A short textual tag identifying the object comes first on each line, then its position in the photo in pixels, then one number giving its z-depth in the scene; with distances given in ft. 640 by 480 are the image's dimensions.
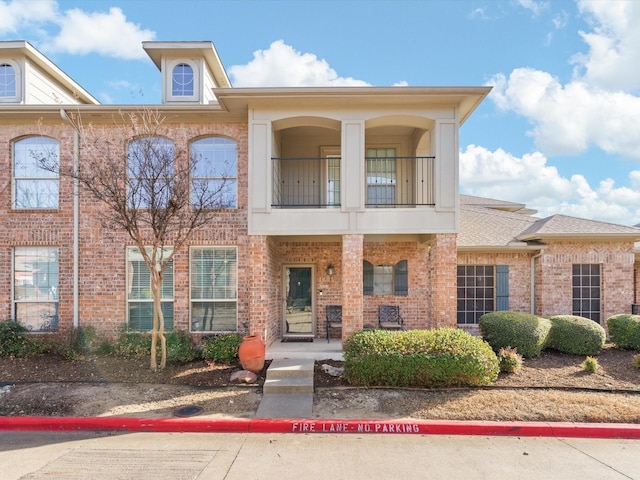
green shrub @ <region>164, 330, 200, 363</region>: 27.99
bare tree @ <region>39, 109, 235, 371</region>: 25.59
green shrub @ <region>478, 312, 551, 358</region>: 28.12
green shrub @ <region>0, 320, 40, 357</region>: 29.07
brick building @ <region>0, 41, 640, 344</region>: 28.73
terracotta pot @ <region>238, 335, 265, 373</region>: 26.13
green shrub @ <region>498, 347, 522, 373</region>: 25.20
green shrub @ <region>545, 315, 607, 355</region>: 29.45
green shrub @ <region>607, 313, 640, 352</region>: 30.67
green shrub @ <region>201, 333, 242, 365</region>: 27.94
